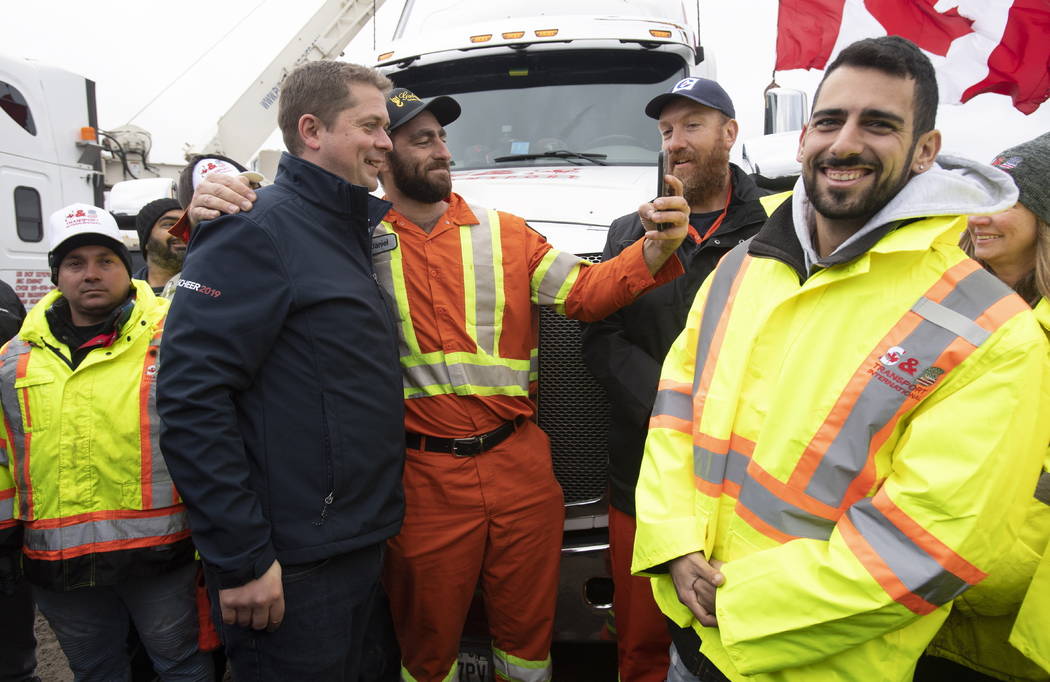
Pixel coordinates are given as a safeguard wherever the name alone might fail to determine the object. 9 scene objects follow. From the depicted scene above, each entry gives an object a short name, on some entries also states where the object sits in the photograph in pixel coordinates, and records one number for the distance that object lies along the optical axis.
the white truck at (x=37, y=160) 6.96
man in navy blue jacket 1.81
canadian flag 4.52
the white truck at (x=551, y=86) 3.64
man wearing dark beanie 3.63
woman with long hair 1.70
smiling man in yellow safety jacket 1.37
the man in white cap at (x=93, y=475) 2.35
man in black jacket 2.58
